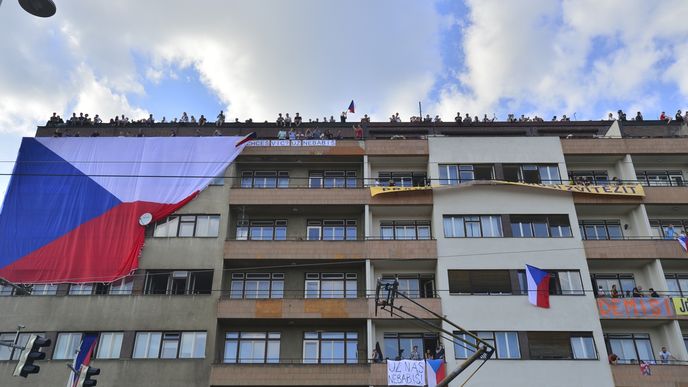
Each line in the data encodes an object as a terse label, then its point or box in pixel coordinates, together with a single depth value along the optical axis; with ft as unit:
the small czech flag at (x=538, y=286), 111.24
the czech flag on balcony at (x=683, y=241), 116.98
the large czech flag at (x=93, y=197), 116.47
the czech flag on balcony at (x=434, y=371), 103.71
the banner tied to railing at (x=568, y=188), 122.72
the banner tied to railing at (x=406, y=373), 103.30
